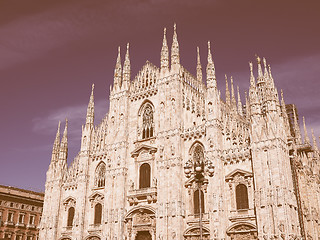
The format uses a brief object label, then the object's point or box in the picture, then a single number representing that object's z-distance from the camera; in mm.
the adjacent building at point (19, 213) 51188
